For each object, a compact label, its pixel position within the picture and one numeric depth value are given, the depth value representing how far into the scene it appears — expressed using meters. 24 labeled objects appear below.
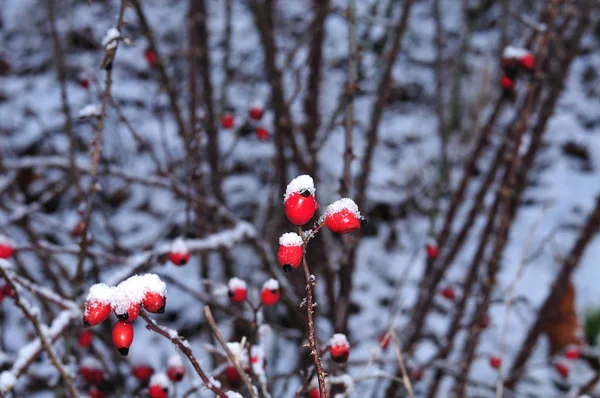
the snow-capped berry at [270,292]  0.67
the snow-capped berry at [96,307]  0.56
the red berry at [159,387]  0.70
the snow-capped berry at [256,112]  1.04
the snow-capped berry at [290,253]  0.54
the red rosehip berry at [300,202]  0.54
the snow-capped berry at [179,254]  0.75
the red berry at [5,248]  0.75
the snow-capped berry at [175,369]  0.72
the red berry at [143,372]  0.90
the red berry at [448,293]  1.30
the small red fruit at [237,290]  0.69
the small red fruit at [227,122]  1.18
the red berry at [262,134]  1.10
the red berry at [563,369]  1.36
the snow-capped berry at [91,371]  0.97
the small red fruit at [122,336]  0.56
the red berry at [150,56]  1.03
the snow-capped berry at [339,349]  0.64
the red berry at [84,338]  1.03
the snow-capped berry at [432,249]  1.20
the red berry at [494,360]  1.20
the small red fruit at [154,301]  0.55
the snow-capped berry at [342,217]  0.54
